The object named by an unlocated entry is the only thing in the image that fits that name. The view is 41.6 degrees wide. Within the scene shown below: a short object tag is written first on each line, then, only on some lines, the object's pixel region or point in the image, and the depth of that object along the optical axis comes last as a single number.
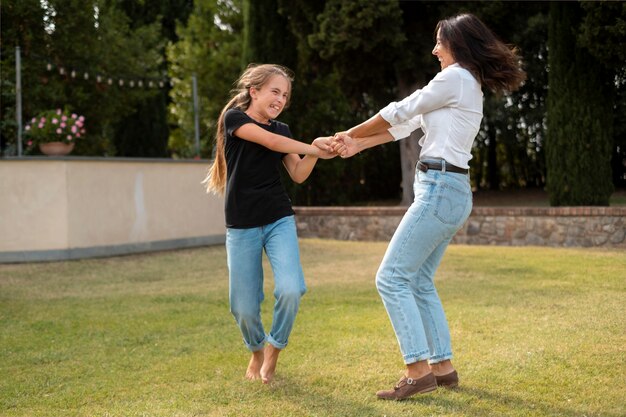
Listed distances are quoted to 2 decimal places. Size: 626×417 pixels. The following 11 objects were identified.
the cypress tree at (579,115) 13.59
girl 4.50
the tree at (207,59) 24.53
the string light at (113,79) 14.88
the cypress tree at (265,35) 17.33
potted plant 13.18
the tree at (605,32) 12.54
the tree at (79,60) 16.02
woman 4.04
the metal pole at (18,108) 13.04
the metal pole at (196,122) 16.38
